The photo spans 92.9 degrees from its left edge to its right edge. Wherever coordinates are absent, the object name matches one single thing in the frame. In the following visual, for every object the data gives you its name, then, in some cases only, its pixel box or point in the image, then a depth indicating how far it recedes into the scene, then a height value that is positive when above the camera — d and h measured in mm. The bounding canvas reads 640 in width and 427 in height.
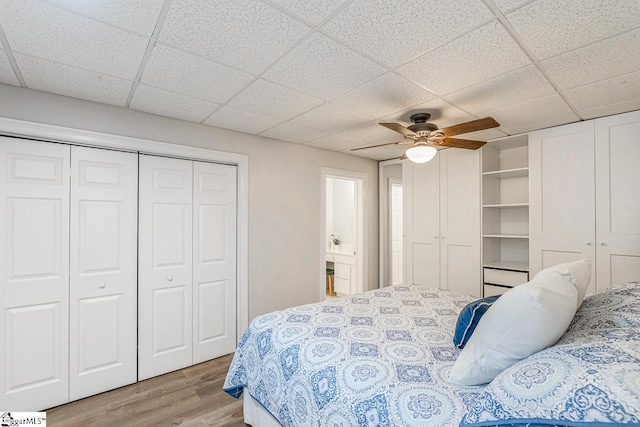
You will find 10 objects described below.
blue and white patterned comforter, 1201 -707
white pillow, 1127 -431
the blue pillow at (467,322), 1569 -548
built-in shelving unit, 3523 +82
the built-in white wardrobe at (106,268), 2256 -446
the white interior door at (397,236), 6082 -387
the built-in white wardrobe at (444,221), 3691 -59
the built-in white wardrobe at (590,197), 2678 +189
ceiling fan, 2461 +682
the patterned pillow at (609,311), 1303 -444
